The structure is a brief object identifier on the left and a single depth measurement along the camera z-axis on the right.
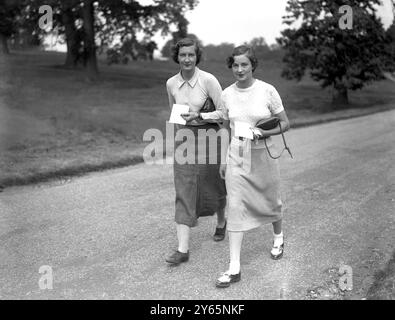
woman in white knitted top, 4.27
